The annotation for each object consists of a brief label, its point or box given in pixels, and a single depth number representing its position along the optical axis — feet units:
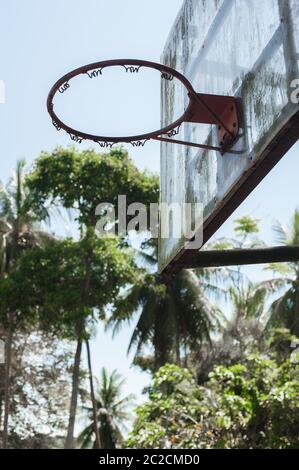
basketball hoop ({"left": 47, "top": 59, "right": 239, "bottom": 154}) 10.26
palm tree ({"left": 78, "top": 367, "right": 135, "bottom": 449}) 79.77
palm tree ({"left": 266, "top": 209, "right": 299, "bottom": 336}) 59.57
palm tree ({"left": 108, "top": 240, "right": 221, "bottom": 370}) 64.08
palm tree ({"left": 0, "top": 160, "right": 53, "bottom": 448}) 59.98
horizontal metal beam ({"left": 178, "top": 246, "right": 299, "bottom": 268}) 11.95
